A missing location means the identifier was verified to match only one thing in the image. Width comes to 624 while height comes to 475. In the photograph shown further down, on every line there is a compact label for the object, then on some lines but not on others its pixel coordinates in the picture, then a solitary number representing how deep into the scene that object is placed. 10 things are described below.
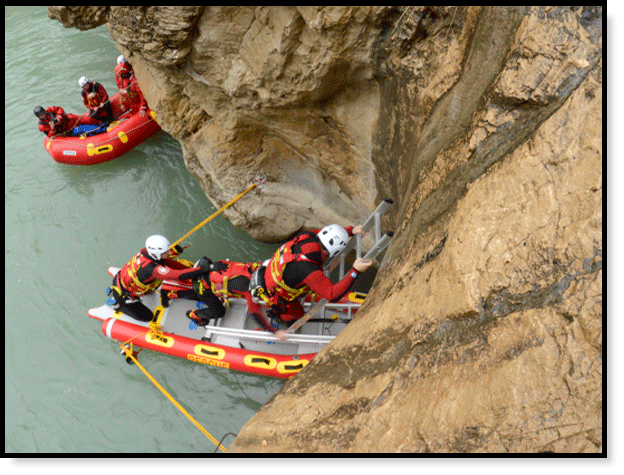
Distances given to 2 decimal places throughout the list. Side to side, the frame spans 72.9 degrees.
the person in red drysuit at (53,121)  8.55
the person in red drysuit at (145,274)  5.85
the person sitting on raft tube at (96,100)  9.00
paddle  5.04
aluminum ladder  4.16
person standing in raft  9.18
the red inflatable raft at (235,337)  5.80
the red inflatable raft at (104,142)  8.55
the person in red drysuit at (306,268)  4.51
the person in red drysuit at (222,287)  5.68
